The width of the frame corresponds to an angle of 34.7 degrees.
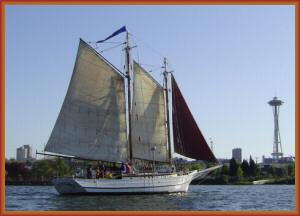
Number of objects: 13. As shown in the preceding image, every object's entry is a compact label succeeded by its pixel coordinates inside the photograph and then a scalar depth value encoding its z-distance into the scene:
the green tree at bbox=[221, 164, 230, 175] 130.38
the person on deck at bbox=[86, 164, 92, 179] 50.97
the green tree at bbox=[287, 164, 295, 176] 155.62
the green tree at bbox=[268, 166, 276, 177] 153.46
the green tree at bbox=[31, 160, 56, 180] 126.38
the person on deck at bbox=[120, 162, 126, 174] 51.57
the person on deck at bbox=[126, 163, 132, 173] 52.03
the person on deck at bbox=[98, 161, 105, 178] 51.56
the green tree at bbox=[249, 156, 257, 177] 133.75
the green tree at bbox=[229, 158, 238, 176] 131.02
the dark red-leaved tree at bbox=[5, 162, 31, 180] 133.38
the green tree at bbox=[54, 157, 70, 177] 109.31
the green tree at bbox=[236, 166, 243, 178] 127.75
